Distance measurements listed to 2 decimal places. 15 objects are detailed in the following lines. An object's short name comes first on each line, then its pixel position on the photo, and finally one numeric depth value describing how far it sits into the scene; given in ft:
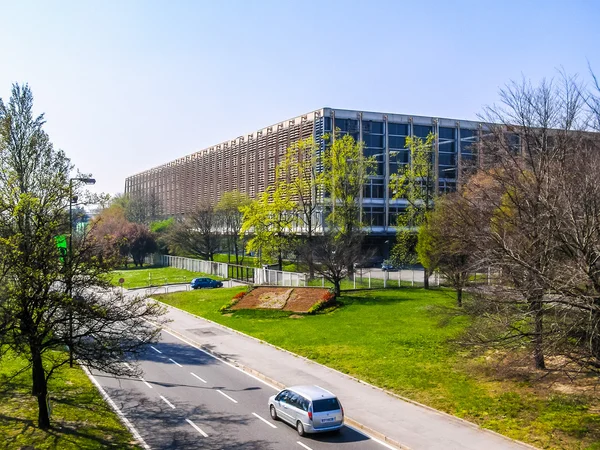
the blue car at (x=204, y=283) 182.39
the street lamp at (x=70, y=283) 53.01
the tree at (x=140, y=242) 268.82
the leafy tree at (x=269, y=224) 167.22
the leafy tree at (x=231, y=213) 245.24
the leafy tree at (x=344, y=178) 166.40
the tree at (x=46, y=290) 50.90
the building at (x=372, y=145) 232.73
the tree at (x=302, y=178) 170.50
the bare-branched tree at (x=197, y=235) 241.35
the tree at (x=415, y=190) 170.40
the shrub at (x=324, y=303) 128.15
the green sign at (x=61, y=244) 56.81
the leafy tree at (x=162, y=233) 262.22
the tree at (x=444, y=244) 90.17
